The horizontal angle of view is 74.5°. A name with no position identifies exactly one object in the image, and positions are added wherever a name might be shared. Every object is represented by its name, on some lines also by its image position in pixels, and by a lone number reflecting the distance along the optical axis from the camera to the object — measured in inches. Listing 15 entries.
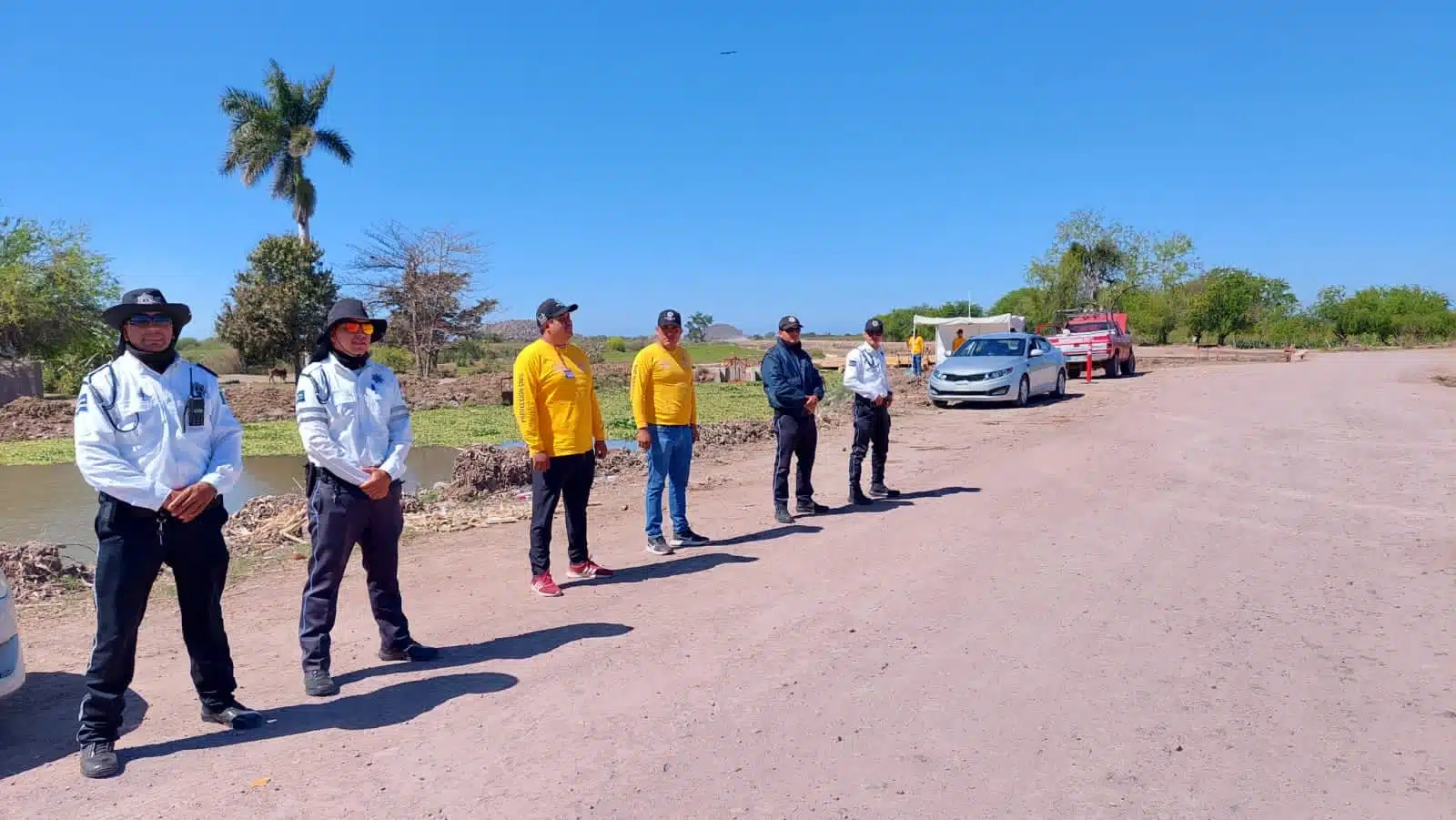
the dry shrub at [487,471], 433.1
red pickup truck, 1085.1
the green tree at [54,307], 1331.2
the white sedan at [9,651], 171.6
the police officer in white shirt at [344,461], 189.8
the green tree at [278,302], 1545.3
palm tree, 1583.4
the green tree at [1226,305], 2378.2
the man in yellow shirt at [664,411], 303.0
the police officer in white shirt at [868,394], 373.7
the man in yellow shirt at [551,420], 253.9
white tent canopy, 1504.7
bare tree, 1525.6
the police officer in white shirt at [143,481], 155.7
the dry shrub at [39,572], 272.1
